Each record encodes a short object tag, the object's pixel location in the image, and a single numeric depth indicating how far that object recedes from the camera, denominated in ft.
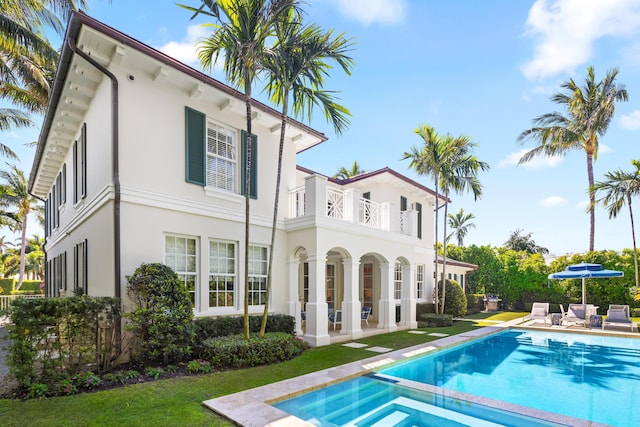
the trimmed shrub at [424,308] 62.08
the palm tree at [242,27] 27.12
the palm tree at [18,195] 101.40
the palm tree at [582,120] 81.46
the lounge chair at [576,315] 57.41
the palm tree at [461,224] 143.84
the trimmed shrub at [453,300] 65.21
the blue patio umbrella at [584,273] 57.16
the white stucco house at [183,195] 28.58
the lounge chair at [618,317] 52.08
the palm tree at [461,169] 58.03
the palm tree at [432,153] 56.90
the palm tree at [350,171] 105.91
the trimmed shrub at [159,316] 25.38
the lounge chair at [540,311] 63.26
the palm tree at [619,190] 66.74
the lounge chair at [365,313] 52.80
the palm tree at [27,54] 39.27
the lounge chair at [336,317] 46.83
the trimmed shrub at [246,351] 27.45
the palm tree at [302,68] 30.17
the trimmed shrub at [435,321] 55.42
